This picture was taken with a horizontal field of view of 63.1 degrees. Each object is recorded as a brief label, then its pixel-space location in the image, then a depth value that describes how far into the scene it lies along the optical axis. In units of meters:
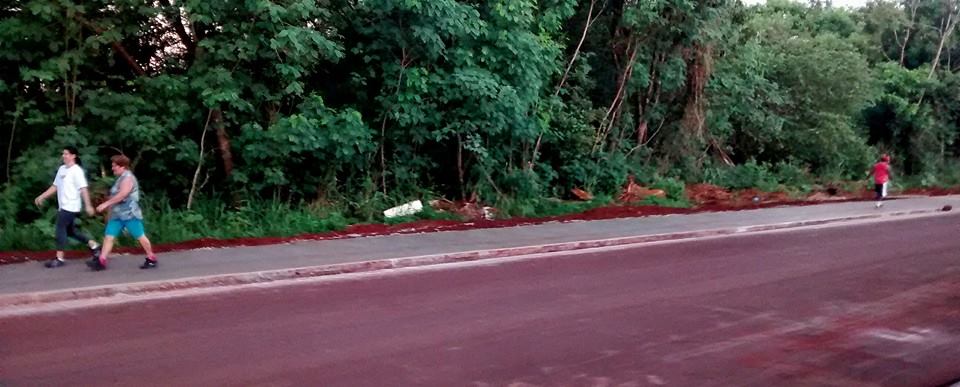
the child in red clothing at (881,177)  21.61
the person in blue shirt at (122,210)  9.47
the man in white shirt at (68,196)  9.77
